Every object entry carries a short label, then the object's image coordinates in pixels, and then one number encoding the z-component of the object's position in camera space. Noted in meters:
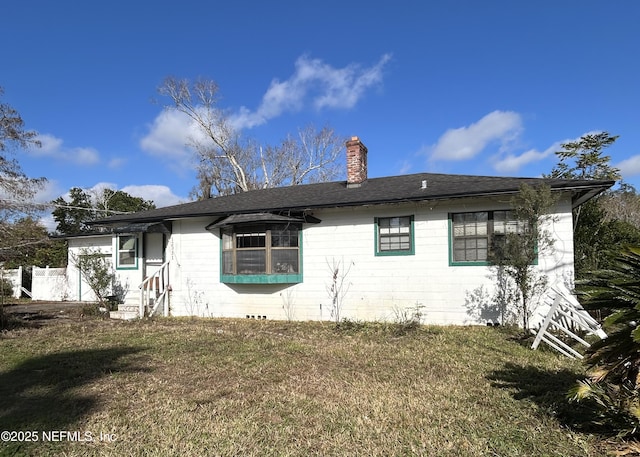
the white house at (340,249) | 9.68
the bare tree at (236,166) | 32.00
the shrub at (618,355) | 3.29
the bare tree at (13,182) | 11.77
